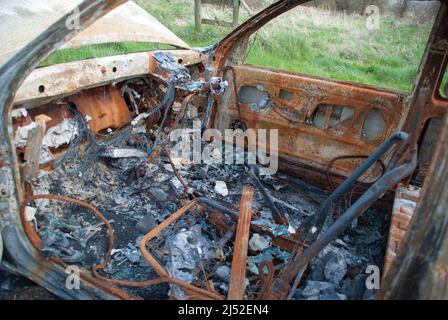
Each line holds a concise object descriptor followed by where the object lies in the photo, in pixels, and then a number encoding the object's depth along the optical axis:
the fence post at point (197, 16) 8.78
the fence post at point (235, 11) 8.43
